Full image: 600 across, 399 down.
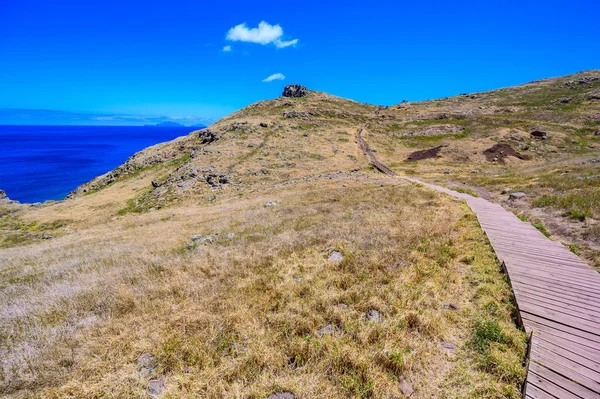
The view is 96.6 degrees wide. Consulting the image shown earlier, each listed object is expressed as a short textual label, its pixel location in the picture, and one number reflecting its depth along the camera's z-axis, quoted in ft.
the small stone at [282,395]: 14.38
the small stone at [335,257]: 30.70
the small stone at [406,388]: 14.70
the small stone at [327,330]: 19.01
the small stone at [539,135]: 161.99
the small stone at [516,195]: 63.29
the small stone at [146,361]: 17.03
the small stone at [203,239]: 42.80
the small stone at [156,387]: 15.02
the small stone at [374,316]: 20.29
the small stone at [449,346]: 17.61
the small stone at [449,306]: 21.86
